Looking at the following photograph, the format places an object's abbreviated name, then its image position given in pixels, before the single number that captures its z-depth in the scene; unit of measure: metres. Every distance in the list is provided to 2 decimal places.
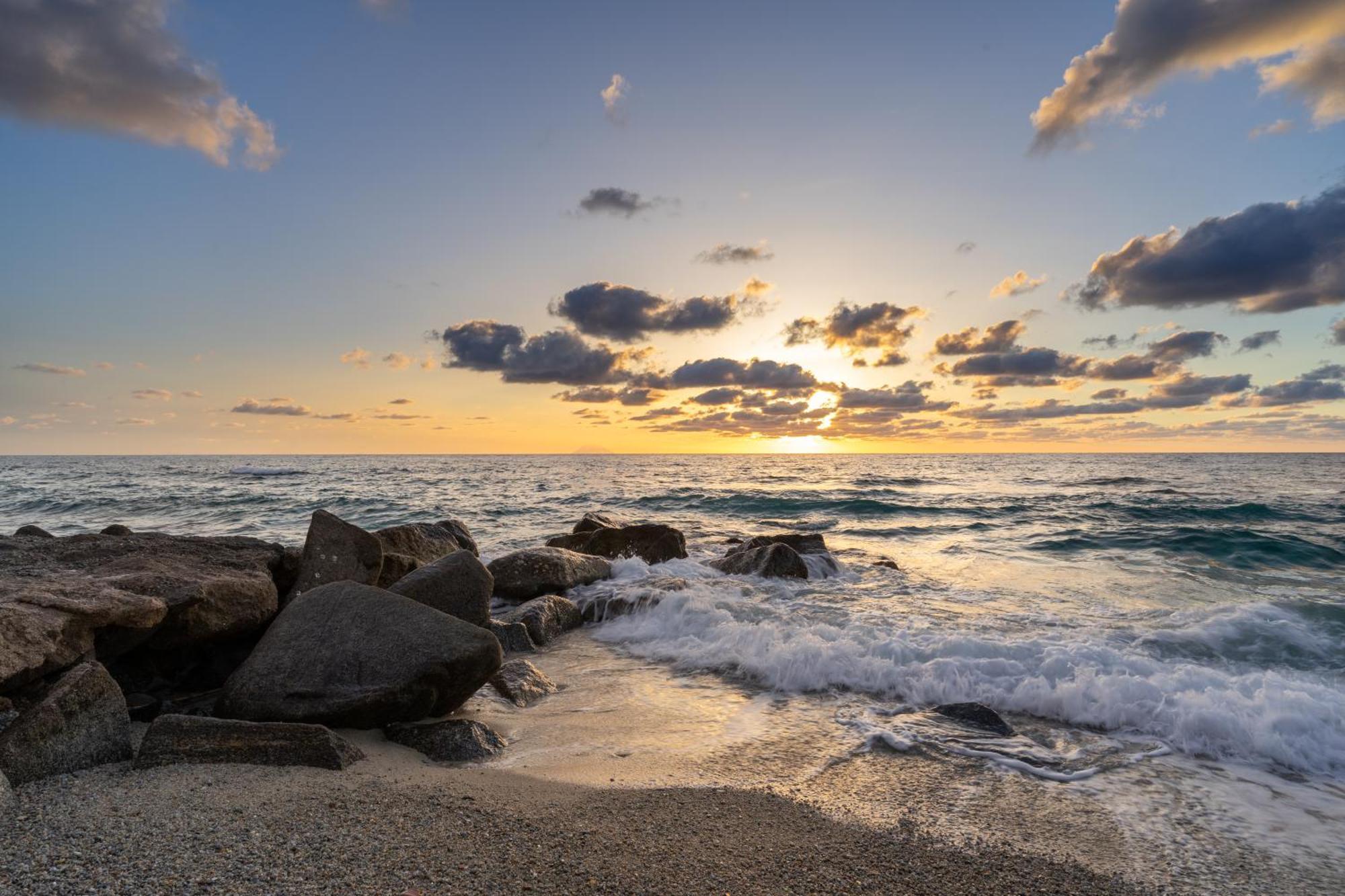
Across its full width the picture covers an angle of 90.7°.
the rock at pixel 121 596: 4.20
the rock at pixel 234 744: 3.81
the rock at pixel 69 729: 3.45
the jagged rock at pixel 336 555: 7.09
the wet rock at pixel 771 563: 11.80
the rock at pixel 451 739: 4.51
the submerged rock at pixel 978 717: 5.23
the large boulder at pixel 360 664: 4.70
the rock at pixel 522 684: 5.85
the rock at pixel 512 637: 7.61
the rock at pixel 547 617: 8.18
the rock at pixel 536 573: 10.41
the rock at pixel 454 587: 7.20
